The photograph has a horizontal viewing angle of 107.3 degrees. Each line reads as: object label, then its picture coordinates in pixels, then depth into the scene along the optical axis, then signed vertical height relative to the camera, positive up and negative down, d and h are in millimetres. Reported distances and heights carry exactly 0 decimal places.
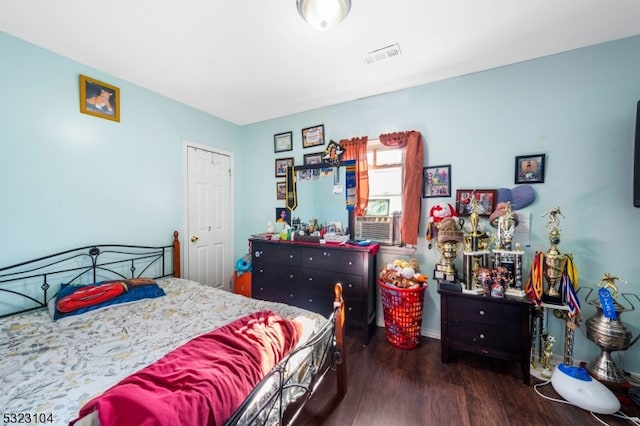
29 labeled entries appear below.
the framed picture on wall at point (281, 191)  3518 +237
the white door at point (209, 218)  3195 -159
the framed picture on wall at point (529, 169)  2119 +348
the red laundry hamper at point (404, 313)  2295 -1052
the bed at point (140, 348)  900 -829
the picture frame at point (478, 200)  2275 +64
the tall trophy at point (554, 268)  1858 -488
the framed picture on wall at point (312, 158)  3197 +666
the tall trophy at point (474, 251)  2088 -398
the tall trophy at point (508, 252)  1977 -382
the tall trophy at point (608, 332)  1704 -929
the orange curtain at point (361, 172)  2814 +415
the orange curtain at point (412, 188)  2525 +203
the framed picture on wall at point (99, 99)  2230 +1070
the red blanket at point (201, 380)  790 -712
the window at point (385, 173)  2775 +411
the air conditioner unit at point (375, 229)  2740 -261
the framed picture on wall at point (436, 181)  2471 +272
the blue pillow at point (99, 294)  1826 -751
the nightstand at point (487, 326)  1840 -991
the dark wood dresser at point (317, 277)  2447 -807
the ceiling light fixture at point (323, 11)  1463 +1248
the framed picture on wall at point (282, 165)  3433 +620
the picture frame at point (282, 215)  3473 -125
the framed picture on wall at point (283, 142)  3414 +958
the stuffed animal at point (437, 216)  2441 -97
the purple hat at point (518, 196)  2146 +99
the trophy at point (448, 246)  2199 -374
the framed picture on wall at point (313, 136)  3152 +964
